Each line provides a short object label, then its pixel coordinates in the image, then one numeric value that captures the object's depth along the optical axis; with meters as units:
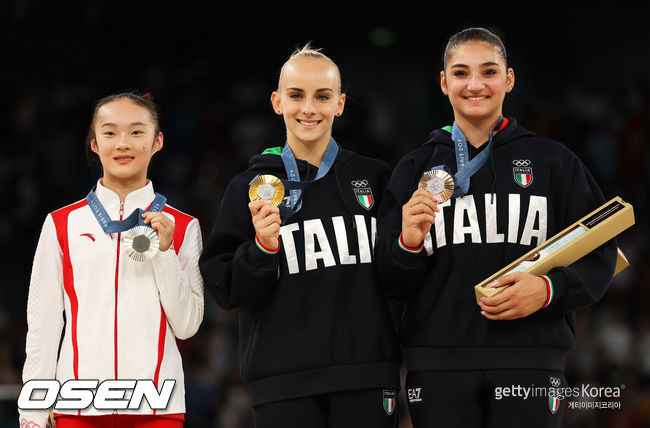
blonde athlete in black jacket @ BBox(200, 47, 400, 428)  6.40
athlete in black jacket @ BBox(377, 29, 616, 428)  6.28
